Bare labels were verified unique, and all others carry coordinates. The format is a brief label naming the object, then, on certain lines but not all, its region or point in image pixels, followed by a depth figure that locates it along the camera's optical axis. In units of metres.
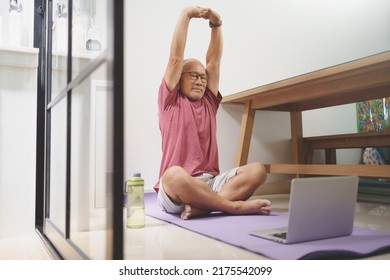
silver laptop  0.96
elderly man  1.51
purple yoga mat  0.89
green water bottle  1.37
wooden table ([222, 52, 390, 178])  1.49
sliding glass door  0.63
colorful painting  2.78
